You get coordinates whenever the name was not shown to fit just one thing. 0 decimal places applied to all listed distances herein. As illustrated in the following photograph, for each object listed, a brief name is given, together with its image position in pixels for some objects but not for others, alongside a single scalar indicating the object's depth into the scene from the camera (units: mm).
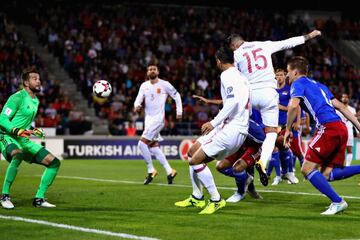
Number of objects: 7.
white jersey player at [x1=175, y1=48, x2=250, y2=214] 11031
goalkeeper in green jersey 12156
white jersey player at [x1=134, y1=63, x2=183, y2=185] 17875
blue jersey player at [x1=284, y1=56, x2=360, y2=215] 11133
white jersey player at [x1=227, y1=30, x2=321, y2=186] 13688
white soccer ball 17375
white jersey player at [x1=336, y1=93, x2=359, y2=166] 23625
